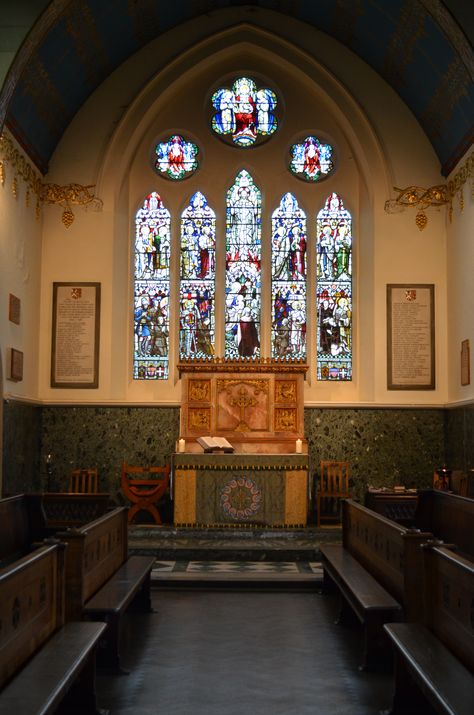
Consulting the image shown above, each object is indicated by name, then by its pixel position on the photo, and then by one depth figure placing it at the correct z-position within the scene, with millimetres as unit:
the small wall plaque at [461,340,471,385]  13449
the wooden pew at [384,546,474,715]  4042
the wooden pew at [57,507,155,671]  5977
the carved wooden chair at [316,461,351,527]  14086
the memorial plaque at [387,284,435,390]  14789
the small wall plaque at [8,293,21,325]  13016
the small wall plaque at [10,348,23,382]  12986
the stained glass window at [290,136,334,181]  15664
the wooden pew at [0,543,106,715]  3982
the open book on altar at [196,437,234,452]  12711
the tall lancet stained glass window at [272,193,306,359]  15367
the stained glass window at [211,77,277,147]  15750
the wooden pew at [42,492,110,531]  9453
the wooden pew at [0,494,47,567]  7988
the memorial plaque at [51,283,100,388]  14750
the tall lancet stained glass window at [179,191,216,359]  15352
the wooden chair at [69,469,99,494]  14148
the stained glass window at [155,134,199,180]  15672
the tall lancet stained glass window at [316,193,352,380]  15289
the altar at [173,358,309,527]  13664
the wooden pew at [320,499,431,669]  5910
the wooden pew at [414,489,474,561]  7914
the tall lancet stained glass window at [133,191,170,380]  15250
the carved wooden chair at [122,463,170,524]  13914
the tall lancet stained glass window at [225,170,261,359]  15359
